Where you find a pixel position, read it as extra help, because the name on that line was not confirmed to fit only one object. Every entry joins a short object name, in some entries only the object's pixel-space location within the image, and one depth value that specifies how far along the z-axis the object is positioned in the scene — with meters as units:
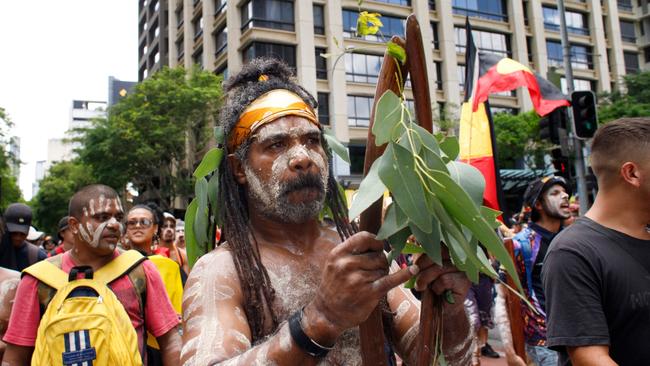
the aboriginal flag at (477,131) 5.64
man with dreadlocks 1.38
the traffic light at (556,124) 10.79
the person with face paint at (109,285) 3.03
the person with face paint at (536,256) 4.27
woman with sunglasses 4.70
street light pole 11.12
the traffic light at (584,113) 9.52
